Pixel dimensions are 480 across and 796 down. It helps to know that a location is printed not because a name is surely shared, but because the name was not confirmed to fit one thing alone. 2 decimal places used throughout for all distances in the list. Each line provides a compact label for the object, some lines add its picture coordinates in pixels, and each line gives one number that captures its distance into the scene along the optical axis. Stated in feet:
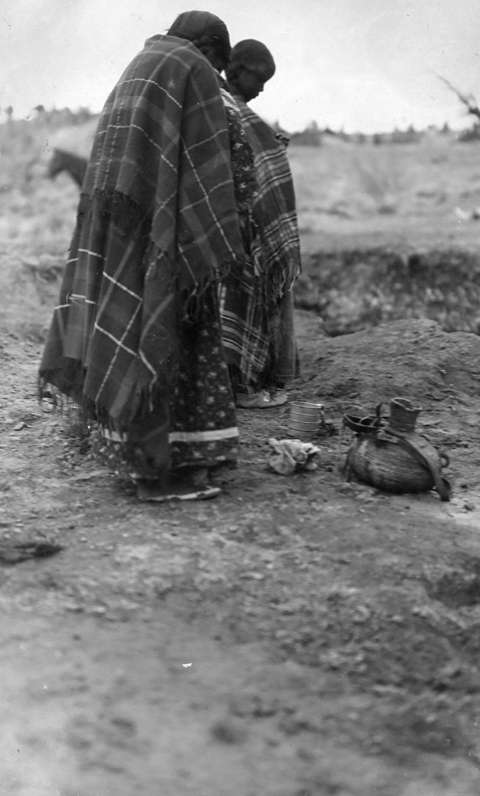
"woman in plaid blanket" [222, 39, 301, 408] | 13.37
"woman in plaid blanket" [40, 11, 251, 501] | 9.43
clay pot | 10.82
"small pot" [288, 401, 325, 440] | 13.28
